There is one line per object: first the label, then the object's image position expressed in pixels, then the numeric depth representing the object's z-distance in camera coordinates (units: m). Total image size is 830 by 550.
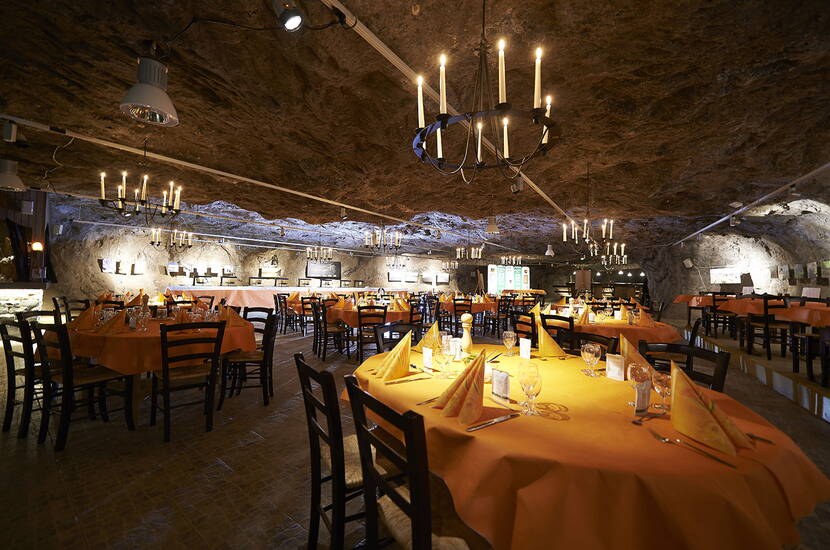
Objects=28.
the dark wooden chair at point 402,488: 1.15
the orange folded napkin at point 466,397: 1.45
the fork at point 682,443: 1.14
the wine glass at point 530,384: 1.53
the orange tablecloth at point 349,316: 6.52
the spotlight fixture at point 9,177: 4.73
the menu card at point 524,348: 2.57
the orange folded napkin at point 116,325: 3.41
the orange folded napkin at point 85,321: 3.71
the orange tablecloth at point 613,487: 0.97
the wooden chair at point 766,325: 5.49
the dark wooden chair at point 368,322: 5.44
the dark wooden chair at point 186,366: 3.04
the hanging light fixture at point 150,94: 2.54
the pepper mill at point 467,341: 2.73
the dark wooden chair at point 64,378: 2.84
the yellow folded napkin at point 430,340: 2.62
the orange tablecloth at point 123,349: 3.18
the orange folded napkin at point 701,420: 1.19
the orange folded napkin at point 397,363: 2.05
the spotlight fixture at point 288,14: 2.34
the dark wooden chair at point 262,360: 3.86
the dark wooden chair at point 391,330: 2.92
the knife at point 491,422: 1.38
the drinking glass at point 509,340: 2.59
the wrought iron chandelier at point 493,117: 1.99
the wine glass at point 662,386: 1.61
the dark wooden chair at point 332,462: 1.55
